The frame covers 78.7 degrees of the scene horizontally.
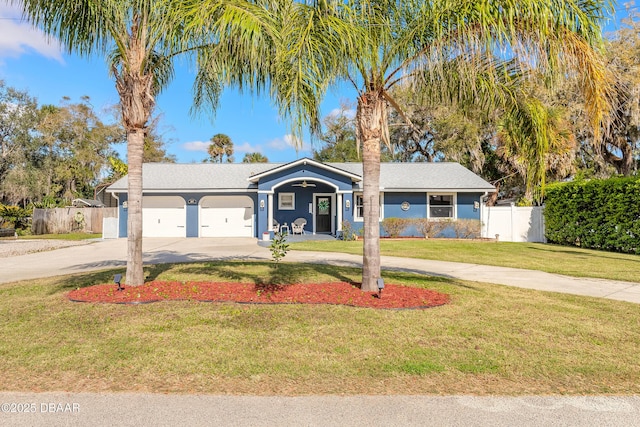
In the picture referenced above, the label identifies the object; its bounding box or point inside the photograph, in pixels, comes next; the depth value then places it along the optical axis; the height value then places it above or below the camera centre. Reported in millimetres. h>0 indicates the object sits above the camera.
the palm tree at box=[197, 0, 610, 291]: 5047 +2447
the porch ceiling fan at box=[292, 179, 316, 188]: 20725 +1798
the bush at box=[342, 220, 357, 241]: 19297 -707
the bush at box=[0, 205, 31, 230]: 24938 +16
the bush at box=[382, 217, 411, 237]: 20562 -433
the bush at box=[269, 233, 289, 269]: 7898 -580
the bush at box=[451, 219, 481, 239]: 20500 -534
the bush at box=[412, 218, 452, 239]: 20703 -432
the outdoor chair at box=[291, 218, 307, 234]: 21031 -409
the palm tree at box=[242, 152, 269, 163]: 44188 +6919
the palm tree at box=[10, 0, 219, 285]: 6039 +2944
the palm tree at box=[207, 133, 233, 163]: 42031 +7568
